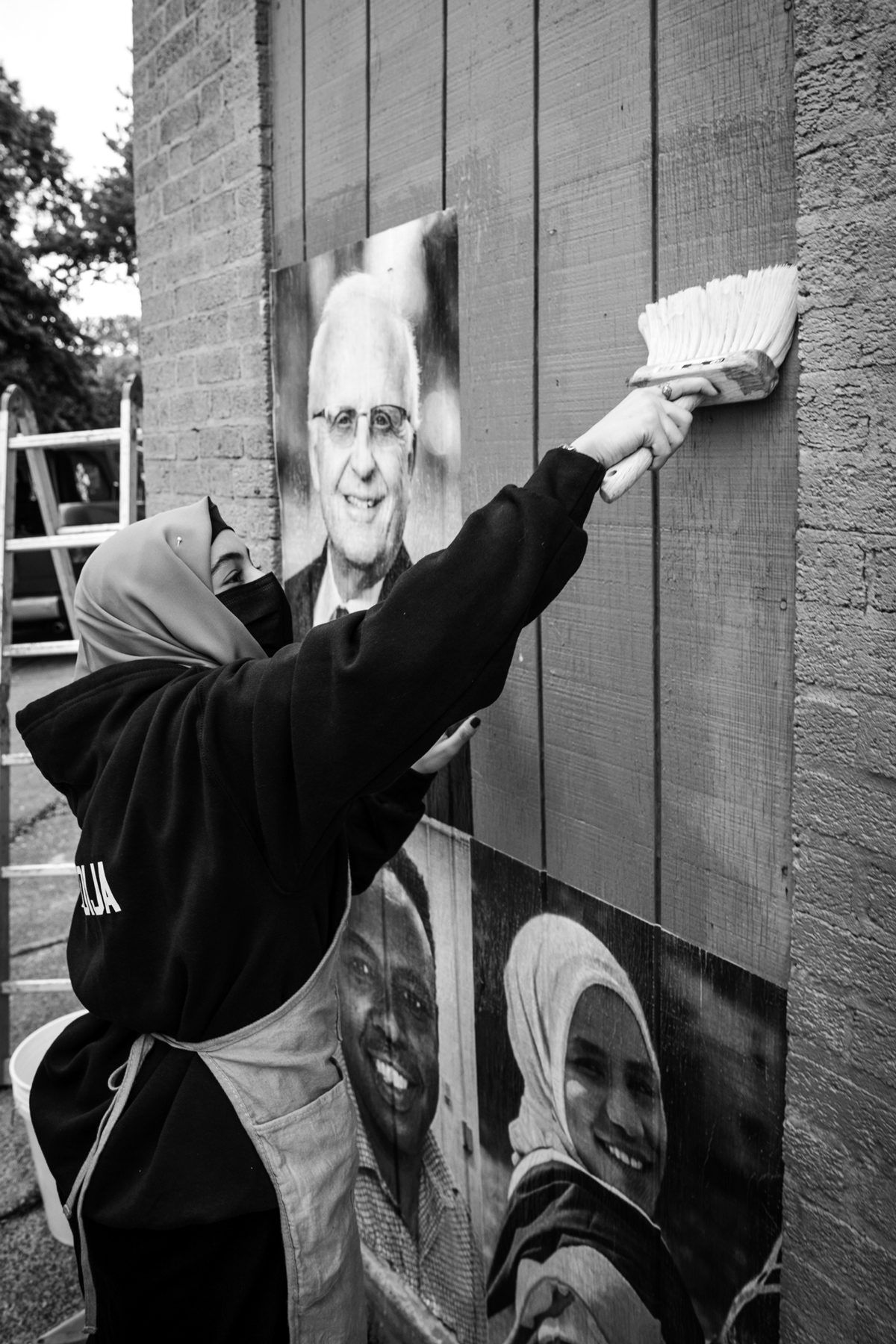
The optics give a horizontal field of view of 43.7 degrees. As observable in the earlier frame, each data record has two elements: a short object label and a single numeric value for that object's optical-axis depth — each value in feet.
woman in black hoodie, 4.73
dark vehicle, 40.63
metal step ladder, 12.15
